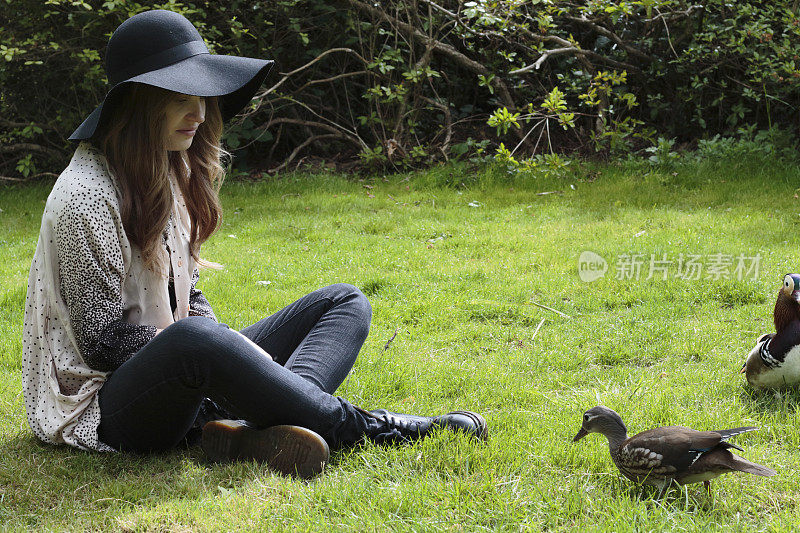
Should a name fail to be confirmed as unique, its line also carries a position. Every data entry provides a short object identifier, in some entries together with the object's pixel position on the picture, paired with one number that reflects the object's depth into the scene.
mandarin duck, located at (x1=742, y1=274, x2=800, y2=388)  3.04
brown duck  2.32
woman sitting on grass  2.54
